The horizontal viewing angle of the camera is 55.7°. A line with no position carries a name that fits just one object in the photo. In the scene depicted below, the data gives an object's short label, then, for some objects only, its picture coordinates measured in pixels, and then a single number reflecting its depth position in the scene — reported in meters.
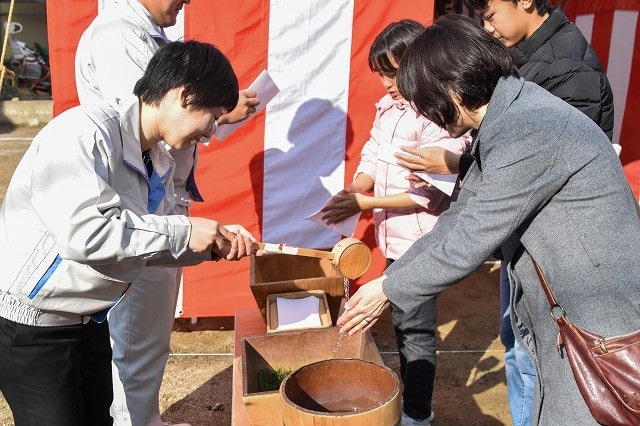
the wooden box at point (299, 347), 1.89
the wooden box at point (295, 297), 2.09
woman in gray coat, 1.32
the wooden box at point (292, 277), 2.24
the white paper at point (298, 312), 2.07
